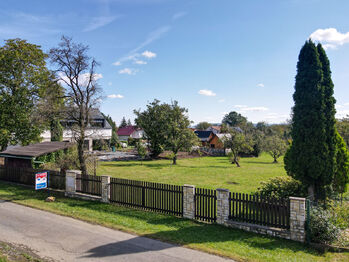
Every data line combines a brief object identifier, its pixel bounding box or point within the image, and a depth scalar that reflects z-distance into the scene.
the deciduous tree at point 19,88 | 23.05
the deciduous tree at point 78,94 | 15.91
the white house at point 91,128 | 16.32
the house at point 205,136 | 63.45
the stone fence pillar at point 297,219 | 8.77
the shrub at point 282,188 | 13.02
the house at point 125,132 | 79.12
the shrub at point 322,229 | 8.61
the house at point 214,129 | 93.27
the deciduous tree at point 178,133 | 35.66
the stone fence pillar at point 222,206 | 10.24
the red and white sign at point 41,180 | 14.55
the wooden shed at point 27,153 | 19.77
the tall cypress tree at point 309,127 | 11.17
